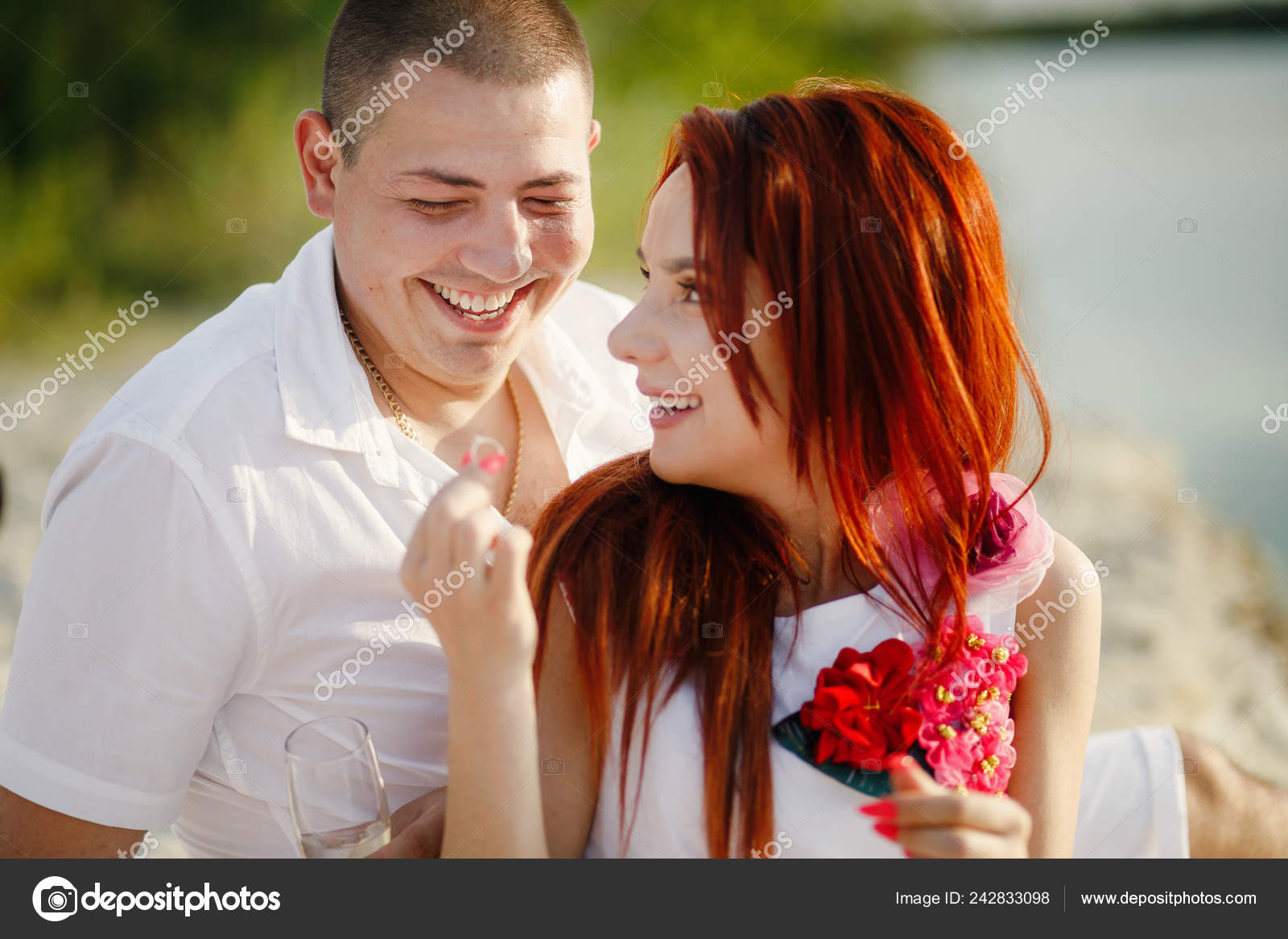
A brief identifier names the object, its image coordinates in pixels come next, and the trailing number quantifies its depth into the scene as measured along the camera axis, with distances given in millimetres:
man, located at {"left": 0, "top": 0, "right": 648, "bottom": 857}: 1937
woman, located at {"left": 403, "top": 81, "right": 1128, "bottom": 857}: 1890
